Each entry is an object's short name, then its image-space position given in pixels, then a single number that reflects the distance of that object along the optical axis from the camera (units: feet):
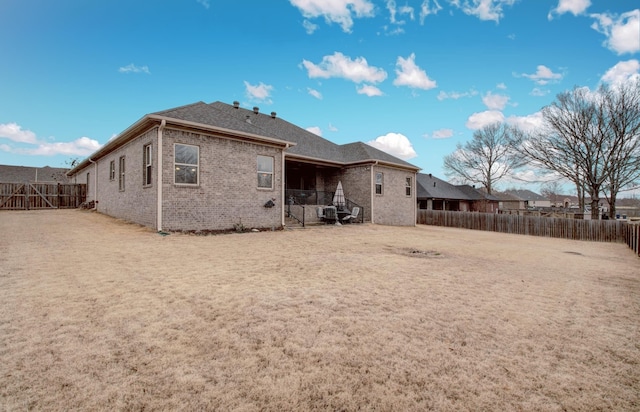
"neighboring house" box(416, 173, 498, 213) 108.47
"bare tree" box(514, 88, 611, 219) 76.89
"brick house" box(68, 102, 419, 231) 33.30
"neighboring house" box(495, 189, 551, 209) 171.38
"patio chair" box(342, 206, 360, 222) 53.31
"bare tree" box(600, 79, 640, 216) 70.90
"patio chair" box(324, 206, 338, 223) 51.89
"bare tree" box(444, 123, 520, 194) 119.34
